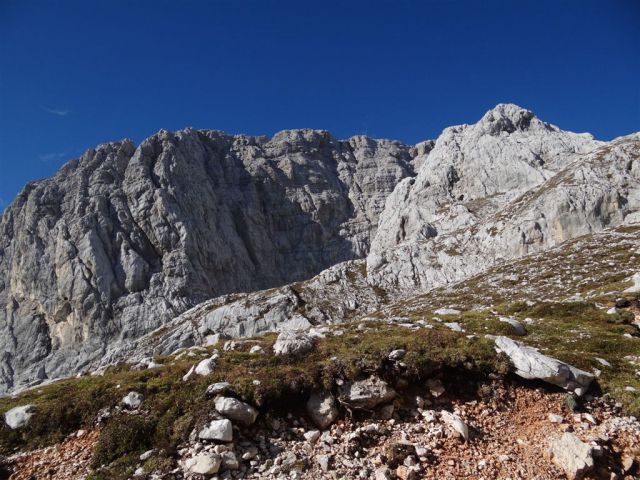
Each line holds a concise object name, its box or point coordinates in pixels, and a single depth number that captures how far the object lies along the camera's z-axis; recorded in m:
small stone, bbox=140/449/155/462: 9.36
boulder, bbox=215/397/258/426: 10.29
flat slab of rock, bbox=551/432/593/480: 9.03
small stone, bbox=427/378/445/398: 11.71
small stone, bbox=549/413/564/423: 10.79
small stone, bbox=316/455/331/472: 9.20
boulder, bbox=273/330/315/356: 13.70
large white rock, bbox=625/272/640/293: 23.21
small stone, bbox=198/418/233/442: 9.66
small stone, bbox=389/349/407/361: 12.35
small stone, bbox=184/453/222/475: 8.88
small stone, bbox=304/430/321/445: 10.05
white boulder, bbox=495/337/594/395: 11.87
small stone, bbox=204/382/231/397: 11.05
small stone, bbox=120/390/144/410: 11.20
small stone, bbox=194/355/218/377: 12.54
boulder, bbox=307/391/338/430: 10.67
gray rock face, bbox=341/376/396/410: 11.02
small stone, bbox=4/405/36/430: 10.60
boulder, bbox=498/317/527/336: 17.58
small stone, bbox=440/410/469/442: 10.20
